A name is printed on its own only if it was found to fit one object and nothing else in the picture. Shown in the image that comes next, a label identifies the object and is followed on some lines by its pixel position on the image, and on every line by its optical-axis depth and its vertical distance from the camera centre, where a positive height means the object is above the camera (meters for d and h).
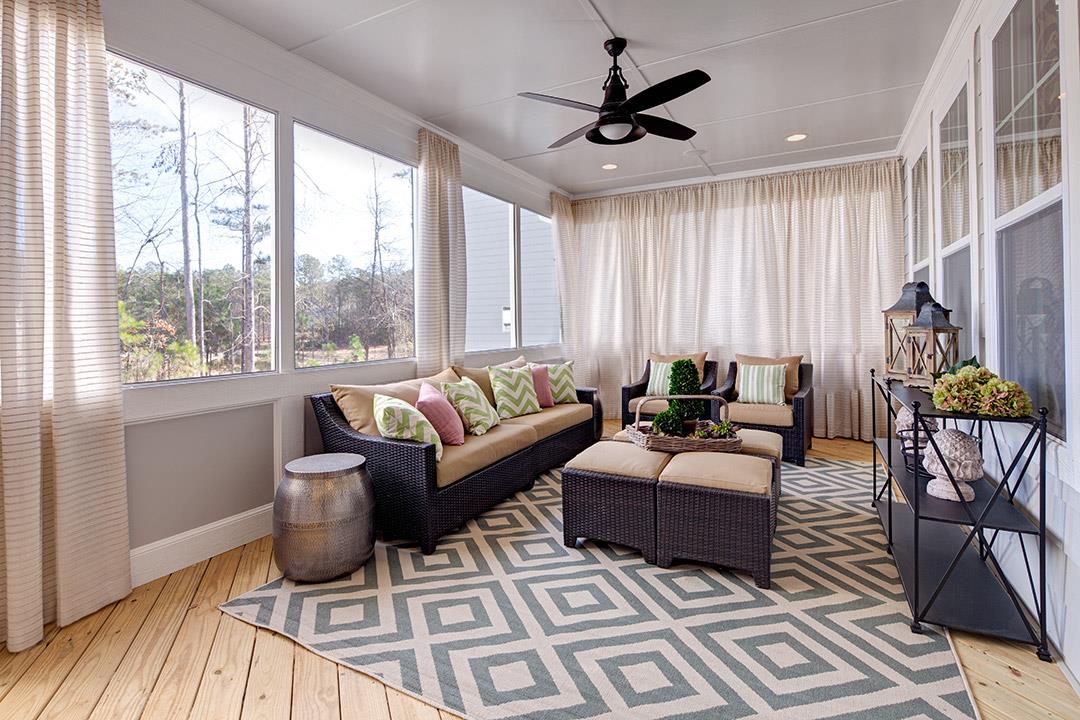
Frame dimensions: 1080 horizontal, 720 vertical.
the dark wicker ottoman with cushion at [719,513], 2.30 -0.68
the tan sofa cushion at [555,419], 3.89 -0.44
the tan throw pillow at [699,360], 5.43 -0.02
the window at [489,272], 4.92 +0.85
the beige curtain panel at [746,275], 5.04 +0.84
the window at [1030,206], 1.83 +0.54
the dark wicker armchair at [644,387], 5.16 -0.29
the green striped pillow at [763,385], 4.66 -0.25
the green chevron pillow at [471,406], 3.50 -0.30
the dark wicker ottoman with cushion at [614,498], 2.54 -0.67
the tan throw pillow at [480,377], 4.09 -0.12
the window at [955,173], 2.88 +1.02
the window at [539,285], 5.74 +0.83
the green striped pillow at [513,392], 4.06 -0.24
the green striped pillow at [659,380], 5.22 -0.21
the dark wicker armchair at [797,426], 4.29 -0.57
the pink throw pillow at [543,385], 4.49 -0.21
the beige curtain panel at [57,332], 1.93 +0.14
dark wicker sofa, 2.72 -0.67
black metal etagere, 1.82 -0.86
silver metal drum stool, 2.38 -0.70
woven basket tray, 2.84 -0.46
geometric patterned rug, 1.65 -1.01
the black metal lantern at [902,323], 2.74 +0.17
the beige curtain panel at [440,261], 4.04 +0.77
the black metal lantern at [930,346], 2.55 +0.04
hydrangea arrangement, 1.83 -0.14
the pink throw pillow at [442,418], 3.14 -0.33
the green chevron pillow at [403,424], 2.83 -0.33
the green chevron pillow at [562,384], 4.68 -0.22
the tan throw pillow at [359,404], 3.04 -0.23
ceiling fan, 2.58 +1.28
